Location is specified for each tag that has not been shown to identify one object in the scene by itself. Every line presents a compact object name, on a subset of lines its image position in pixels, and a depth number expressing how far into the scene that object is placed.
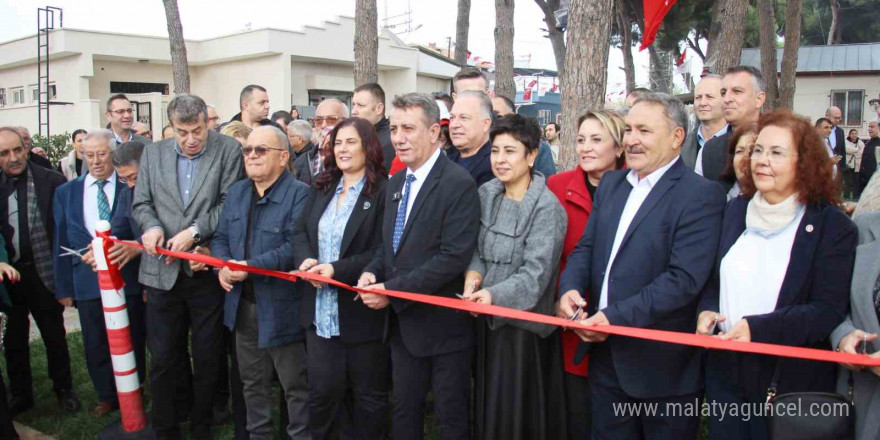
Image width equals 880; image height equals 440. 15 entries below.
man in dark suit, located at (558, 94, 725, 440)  2.91
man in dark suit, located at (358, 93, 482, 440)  3.45
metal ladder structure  21.79
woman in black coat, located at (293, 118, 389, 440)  3.75
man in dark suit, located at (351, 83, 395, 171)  5.88
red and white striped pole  4.33
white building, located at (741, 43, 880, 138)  27.19
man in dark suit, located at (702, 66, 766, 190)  4.74
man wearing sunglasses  4.02
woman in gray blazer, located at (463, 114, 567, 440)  3.40
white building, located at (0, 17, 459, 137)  21.58
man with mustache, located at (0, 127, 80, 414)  5.09
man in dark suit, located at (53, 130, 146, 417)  4.84
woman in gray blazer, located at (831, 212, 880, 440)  2.64
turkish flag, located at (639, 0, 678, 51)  8.89
